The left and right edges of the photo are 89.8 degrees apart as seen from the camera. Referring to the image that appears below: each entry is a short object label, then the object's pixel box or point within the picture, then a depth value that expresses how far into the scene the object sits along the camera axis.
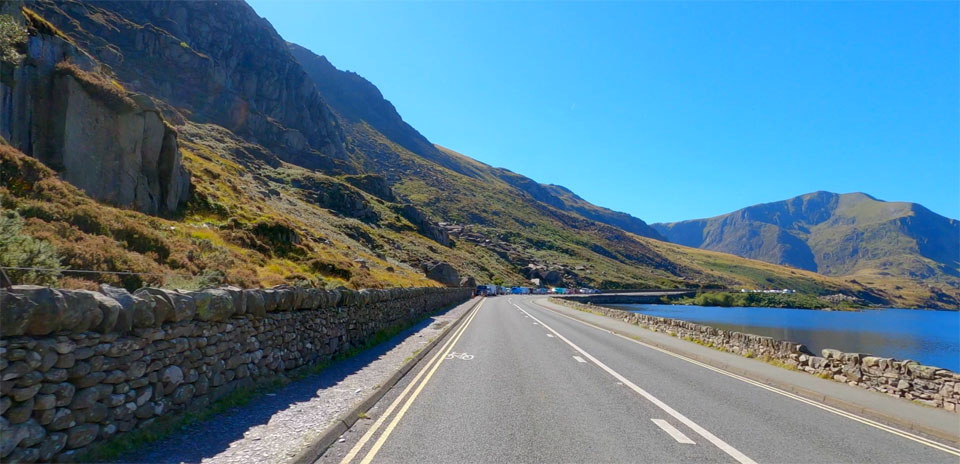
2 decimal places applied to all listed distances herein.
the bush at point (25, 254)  7.74
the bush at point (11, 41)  17.00
